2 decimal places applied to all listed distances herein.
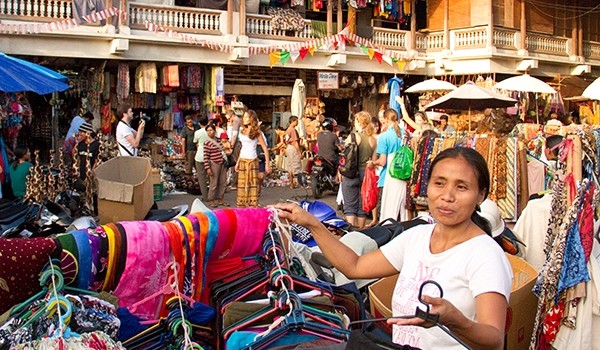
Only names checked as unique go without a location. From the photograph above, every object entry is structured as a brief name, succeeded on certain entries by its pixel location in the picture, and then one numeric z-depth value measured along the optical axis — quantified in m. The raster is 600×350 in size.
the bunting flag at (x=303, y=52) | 16.49
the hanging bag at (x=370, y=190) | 8.48
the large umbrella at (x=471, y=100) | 9.58
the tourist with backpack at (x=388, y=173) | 7.91
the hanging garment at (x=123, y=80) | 14.34
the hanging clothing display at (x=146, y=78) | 14.55
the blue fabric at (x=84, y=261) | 2.32
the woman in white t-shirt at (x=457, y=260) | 1.81
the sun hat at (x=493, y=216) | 4.58
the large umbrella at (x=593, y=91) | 12.22
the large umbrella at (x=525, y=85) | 15.79
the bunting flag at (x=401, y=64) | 18.52
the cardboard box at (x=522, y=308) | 3.58
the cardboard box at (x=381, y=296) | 2.85
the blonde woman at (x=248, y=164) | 9.07
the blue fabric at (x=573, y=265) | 3.63
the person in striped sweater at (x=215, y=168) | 10.69
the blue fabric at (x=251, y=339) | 2.16
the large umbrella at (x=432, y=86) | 16.28
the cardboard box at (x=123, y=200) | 3.82
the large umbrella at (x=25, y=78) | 7.05
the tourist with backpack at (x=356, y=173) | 8.65
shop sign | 17.25
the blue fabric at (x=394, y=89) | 18.12
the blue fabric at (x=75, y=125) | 9.98
